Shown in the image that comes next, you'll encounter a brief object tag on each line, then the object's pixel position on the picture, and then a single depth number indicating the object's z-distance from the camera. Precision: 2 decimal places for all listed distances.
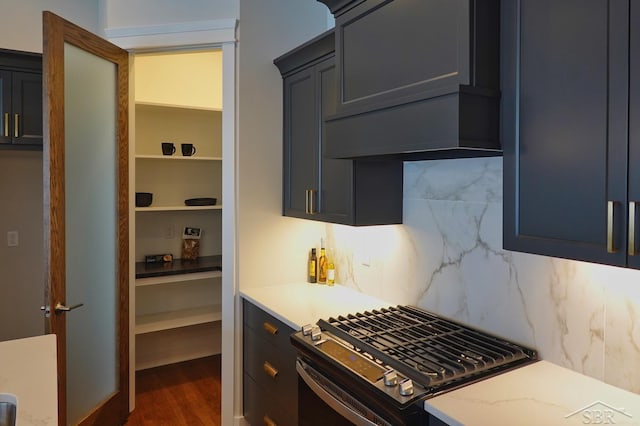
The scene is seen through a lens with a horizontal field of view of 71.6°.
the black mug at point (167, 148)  3.56
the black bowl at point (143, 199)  3.51
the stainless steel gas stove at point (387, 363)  1.36
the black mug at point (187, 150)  3.63
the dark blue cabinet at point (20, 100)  2.77
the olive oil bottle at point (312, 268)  2.85
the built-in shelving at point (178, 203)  3.57
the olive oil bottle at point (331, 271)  2.78
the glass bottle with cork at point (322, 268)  2.82
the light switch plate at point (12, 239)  3.21
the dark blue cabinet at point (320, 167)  2.18
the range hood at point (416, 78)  1.37
